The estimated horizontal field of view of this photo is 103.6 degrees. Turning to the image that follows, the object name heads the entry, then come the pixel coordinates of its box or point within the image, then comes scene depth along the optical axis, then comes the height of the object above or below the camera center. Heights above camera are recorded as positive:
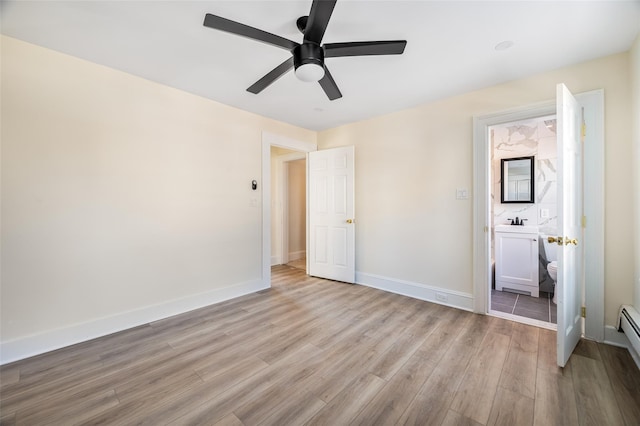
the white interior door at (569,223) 1.85 -0.08
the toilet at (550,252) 3.36 -0.53
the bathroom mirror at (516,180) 3.71 +0.51
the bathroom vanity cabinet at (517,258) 3.38 -0.62
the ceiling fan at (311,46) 1.41 +1.07
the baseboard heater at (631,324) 1.79 -0.84
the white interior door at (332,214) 3.94 -0.01
